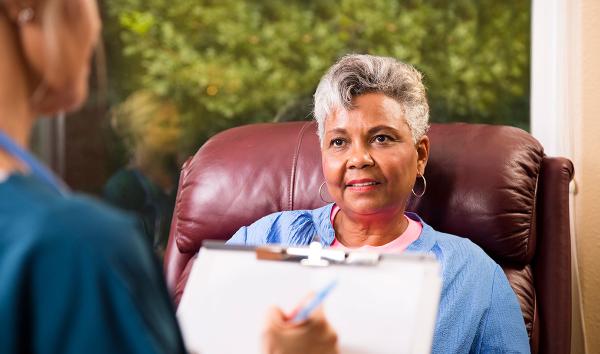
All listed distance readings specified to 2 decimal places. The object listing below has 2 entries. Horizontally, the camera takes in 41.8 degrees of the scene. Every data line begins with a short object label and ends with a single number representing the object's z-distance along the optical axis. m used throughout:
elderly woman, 1.70
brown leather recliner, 1.90
